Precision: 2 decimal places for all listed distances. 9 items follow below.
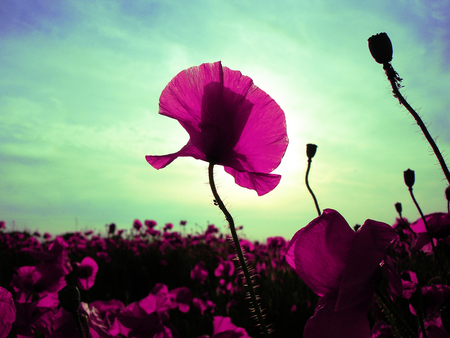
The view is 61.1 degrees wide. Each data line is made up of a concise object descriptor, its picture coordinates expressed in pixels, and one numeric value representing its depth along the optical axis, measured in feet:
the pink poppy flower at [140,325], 0.90
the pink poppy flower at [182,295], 1.64
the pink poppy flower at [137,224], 17.75
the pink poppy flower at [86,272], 1.69
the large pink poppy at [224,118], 0.65
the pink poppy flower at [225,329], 1.05
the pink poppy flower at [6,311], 0.53
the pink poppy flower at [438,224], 0.90
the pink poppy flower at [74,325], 0.88
